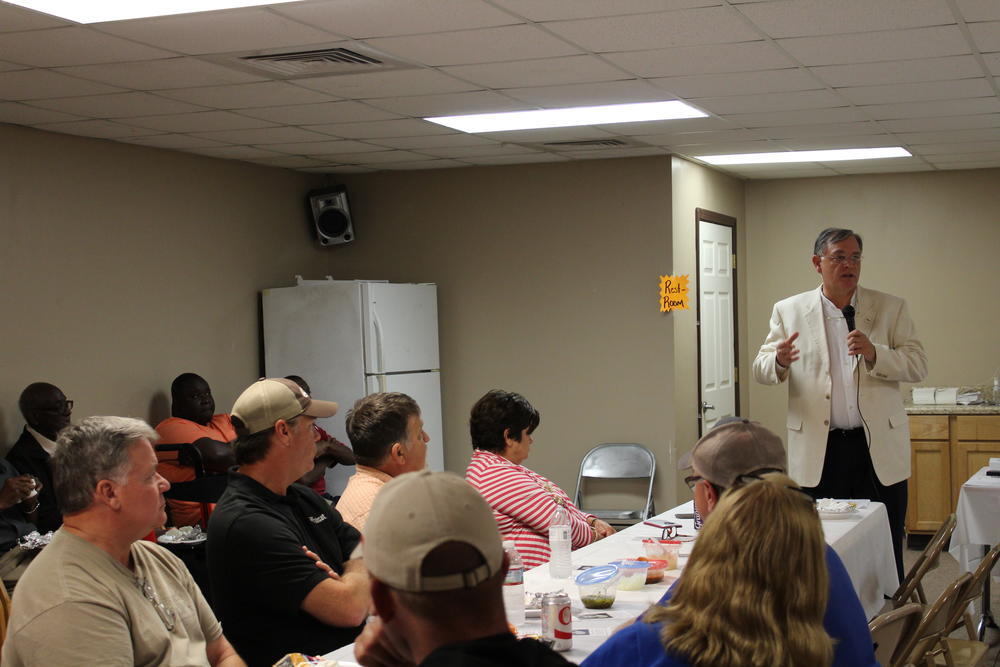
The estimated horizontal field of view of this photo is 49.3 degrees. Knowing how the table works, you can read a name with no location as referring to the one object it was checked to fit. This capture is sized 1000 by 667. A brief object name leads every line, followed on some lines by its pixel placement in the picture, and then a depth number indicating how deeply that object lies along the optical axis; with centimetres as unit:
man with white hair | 235
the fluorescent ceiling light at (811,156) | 718
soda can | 276
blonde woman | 173
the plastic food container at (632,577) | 329
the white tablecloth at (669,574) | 292
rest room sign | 711
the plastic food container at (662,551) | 362
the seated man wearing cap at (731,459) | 253
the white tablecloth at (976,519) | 496
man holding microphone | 484
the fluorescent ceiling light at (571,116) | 541
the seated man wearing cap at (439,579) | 136
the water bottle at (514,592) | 300
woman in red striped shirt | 395
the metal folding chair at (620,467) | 713
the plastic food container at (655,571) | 340
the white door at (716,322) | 771
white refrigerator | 701
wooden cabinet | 743
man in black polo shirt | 285
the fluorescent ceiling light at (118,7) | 341
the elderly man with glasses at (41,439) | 518
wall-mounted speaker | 771
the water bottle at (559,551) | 340
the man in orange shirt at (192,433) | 579
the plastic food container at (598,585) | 308
